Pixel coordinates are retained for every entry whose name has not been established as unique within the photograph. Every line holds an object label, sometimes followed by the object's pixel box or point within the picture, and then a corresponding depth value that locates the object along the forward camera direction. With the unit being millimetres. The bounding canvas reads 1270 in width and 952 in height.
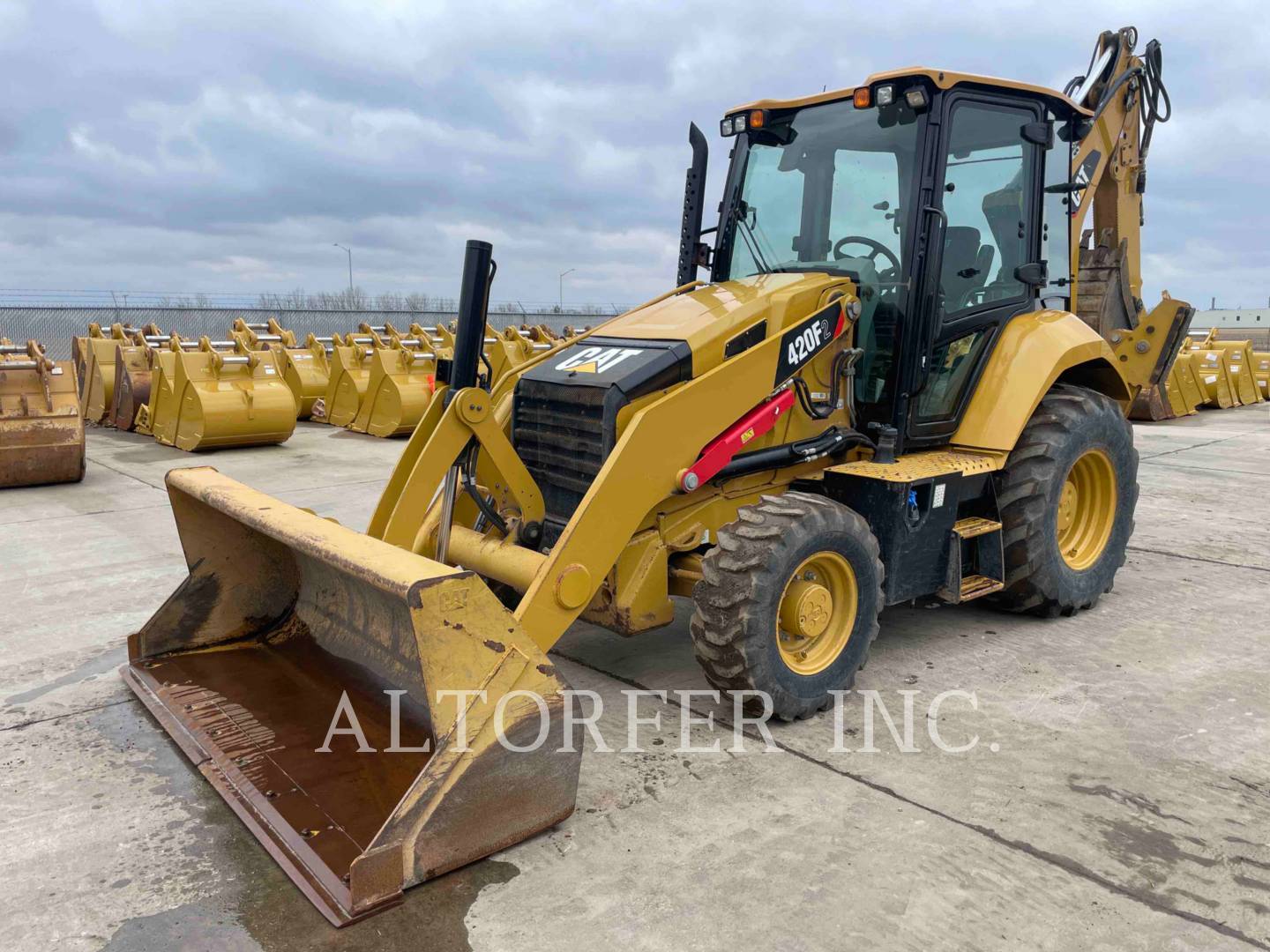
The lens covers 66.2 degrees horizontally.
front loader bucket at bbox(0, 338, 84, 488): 9555
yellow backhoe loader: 3025
